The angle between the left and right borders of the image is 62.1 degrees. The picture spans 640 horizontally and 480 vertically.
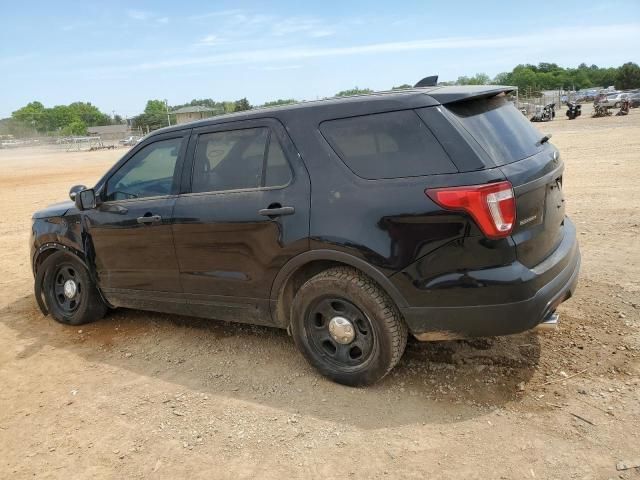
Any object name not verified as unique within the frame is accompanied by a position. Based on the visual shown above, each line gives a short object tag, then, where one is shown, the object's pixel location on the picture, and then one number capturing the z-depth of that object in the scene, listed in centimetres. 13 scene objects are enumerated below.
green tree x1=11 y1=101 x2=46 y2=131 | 12275
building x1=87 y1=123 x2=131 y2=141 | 7510
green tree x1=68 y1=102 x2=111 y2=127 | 13875
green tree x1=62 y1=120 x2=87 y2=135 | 11619
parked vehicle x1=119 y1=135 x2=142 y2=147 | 6316
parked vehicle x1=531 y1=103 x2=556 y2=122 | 3559
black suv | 302
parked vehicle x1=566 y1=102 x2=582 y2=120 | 3462
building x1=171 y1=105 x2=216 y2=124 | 7674
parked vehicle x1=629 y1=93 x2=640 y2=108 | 4445
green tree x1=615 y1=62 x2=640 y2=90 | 7738
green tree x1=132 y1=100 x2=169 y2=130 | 9044
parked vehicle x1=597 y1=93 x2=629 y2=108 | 3484
